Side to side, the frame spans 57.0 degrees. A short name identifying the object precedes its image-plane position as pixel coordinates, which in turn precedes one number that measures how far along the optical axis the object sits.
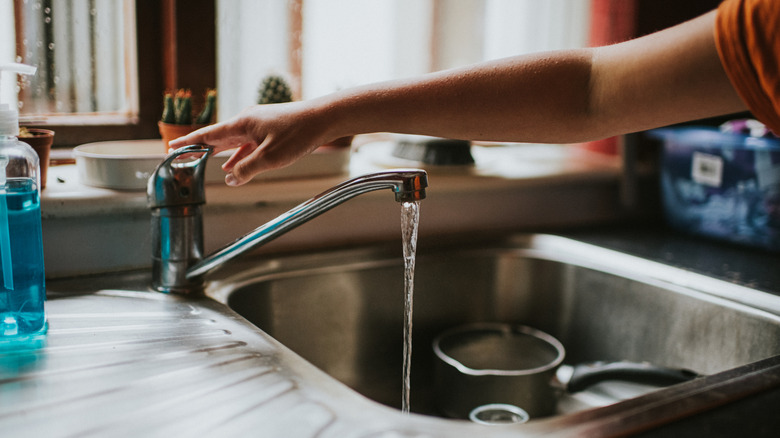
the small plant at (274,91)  1.14
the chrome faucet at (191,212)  0.77
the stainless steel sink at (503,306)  1.01
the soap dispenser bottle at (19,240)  0.75
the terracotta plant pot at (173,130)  1.02
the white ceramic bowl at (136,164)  0.99
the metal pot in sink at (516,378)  0.96
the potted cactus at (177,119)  1.03
